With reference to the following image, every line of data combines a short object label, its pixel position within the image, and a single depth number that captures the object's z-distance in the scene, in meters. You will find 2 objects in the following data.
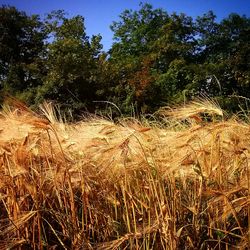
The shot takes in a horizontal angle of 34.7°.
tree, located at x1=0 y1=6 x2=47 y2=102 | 19.45
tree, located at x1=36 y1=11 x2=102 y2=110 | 16.33
